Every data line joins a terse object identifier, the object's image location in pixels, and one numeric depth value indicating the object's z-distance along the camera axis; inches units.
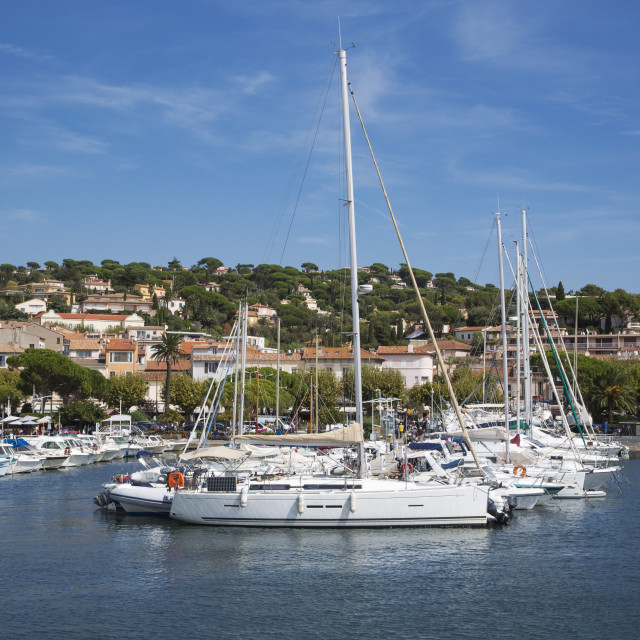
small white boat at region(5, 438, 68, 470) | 2139.5
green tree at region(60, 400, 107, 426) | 2952.8
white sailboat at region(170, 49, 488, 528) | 1121.4
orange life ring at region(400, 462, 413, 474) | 1252.9
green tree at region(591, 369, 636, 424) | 3026.6
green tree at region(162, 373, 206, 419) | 3235.7
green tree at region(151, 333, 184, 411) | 3157.0
